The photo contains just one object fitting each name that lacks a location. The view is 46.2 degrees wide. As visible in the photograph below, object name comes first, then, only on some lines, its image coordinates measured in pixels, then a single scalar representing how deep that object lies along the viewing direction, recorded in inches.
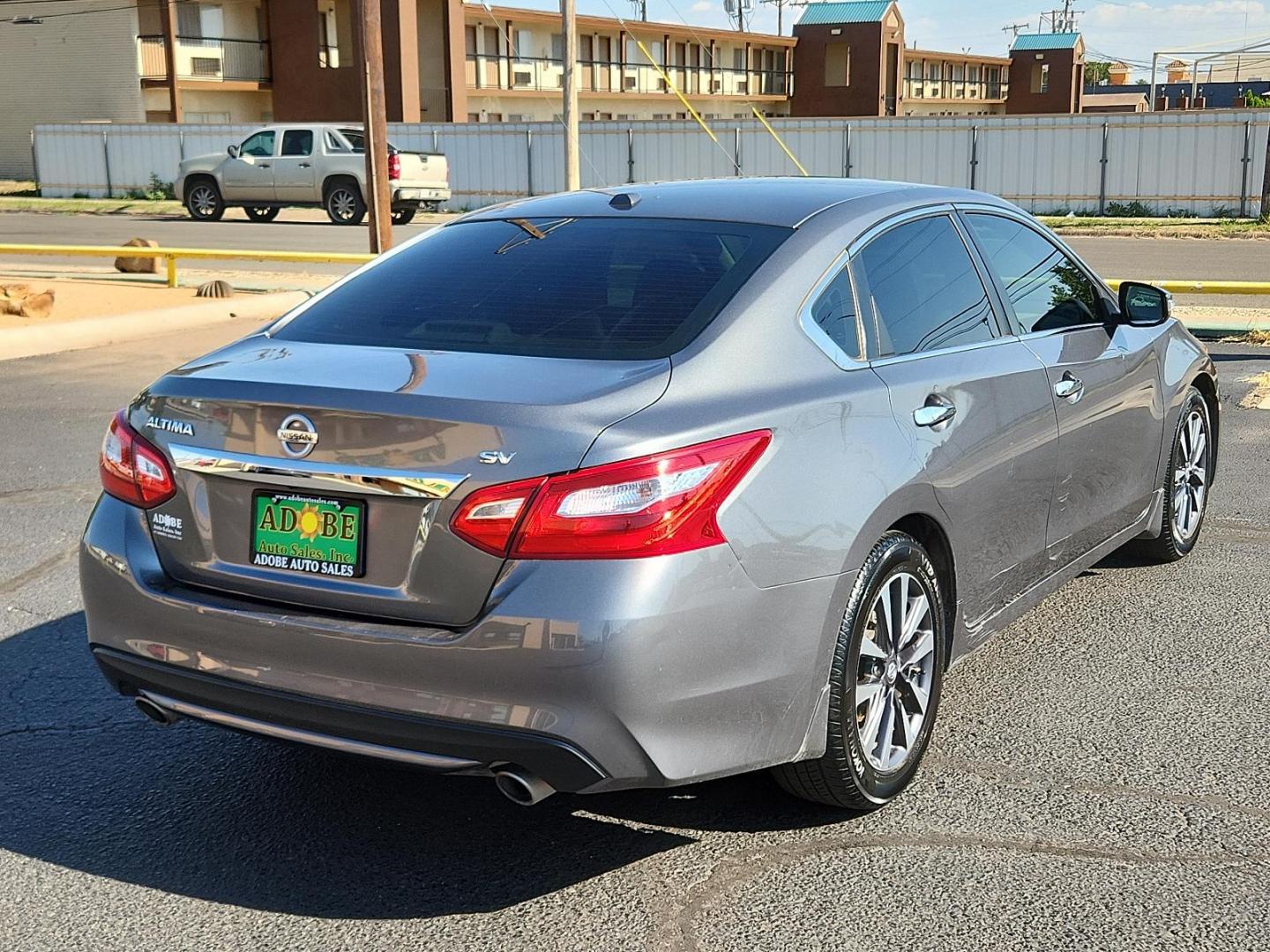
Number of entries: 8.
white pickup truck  1162.6
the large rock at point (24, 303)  599.5
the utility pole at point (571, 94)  942.4
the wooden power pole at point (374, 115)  752.3
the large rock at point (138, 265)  768.3
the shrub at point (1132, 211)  1237.1
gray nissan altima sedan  125.4
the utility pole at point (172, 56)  1745.8
